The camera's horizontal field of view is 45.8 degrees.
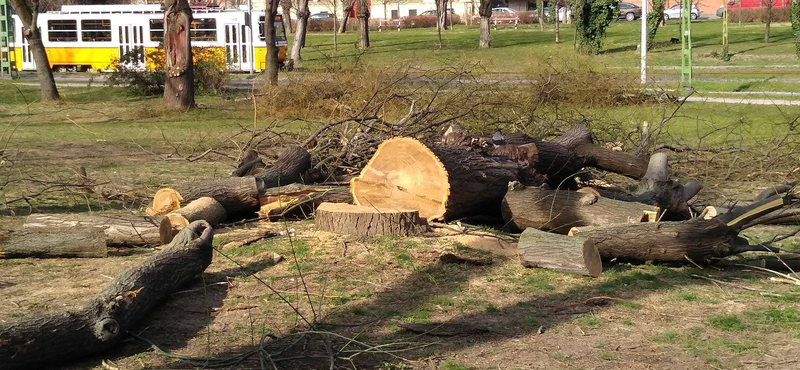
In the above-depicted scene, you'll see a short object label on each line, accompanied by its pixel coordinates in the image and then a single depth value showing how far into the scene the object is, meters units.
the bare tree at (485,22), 44.09
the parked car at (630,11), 68.00
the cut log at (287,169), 9.12
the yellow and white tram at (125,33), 37.19
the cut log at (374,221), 7.81
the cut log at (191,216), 7.70
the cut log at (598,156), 10.08
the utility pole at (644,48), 21.74
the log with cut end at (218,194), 8.55
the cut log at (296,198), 8.73
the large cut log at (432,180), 7.92
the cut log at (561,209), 7.59
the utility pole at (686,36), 24.23
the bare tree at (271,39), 24.17
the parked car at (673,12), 65.00
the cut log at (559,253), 6.73
